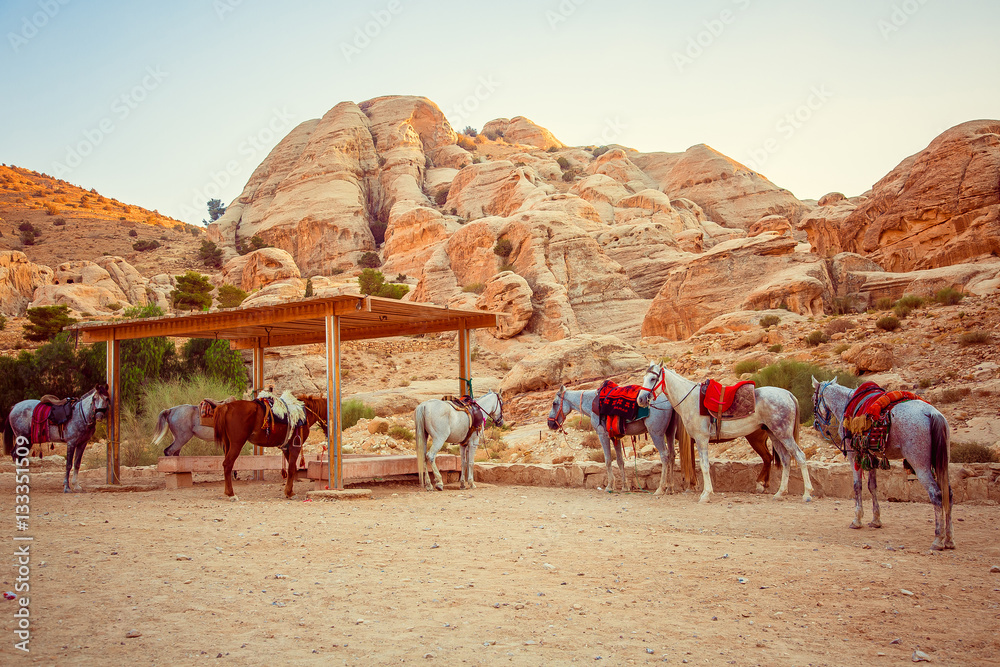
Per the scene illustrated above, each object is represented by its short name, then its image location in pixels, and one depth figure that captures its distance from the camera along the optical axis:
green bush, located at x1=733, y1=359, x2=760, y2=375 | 19.44
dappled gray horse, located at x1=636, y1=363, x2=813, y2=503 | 9.96
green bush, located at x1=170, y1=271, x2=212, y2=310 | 45.34
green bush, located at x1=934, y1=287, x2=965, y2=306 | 22.83
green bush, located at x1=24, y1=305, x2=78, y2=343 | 35.50
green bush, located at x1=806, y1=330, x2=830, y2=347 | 20.88
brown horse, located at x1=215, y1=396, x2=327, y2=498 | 10.83
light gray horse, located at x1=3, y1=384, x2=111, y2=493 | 12.02
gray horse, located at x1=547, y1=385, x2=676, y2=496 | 10.95
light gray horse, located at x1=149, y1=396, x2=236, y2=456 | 13.21
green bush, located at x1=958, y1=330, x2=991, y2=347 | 17.62
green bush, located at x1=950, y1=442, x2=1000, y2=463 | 10.20
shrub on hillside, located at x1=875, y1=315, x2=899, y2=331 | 20.62
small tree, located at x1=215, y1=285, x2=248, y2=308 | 45.78
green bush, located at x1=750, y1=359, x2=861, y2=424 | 15.26
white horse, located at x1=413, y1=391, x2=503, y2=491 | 11.60
